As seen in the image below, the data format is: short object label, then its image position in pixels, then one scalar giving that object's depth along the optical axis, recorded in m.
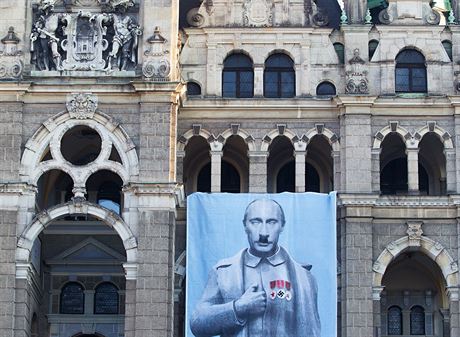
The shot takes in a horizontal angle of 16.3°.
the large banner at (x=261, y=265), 49.97
